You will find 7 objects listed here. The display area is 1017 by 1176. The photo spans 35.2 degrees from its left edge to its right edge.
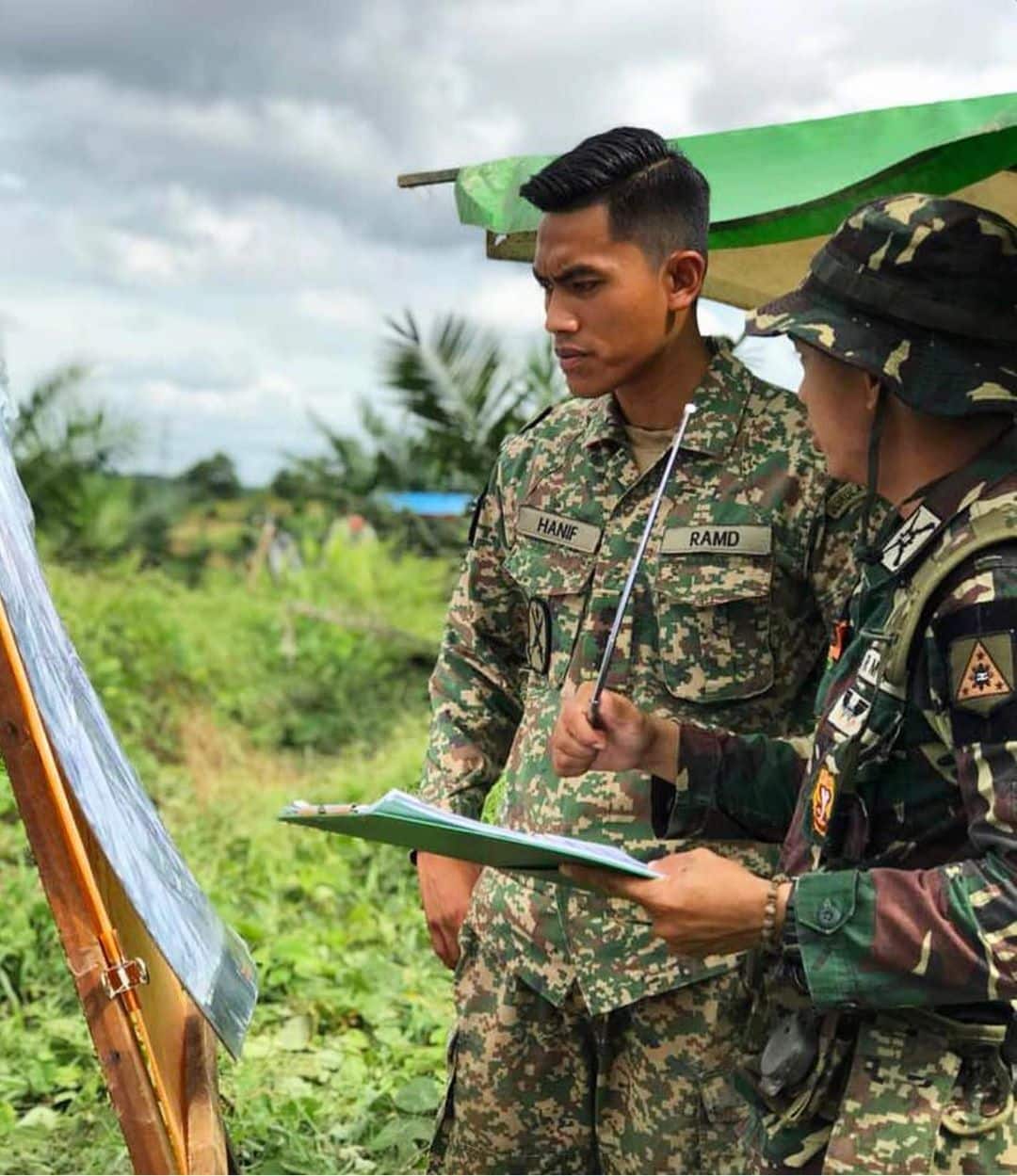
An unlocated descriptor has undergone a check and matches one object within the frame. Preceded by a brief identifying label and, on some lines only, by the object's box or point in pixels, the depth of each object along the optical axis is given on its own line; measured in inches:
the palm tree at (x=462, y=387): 263.3
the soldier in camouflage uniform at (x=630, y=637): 88.0
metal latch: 58.8
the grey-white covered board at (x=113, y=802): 60.1
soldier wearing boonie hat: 61.6
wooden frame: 57.8
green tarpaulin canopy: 90.0
